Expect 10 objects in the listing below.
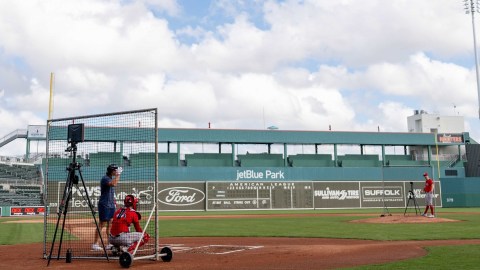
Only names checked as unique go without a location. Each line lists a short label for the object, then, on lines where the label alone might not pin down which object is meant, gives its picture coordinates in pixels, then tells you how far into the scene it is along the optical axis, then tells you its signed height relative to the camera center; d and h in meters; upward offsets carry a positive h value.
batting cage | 10.99 +0.49
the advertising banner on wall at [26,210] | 45.16 -1.35
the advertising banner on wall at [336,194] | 51.25 -0.33
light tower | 42.00 +14.51
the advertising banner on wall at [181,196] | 48.62 -0.28
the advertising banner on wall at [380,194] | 51.53 -0.35
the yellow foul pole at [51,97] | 37.01 +6.85
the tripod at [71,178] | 11.35 +0.37
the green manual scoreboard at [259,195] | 49.09 -0.28
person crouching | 10.86 -0.74
